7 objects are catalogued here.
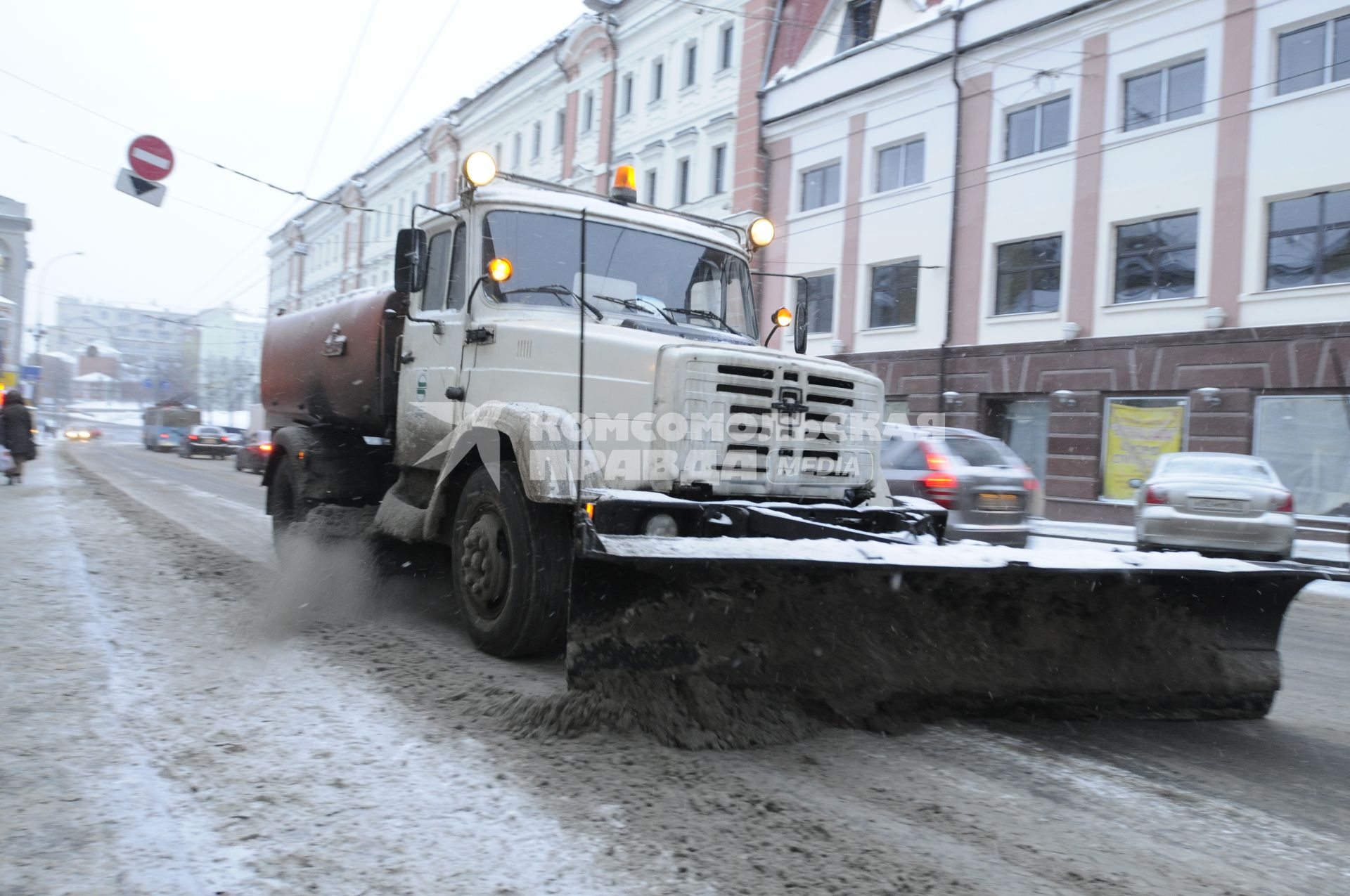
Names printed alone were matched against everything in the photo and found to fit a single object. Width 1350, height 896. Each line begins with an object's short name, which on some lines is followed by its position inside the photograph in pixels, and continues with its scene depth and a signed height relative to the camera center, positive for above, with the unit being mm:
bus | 46281 -443
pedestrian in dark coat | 17594 -473
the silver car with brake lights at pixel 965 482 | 9719 -234
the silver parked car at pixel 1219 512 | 10797 -445
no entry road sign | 13750 +3707
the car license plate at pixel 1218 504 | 10867 -355
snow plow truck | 3777 -363
